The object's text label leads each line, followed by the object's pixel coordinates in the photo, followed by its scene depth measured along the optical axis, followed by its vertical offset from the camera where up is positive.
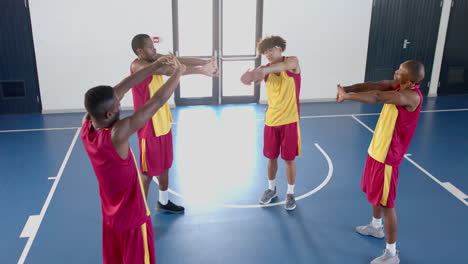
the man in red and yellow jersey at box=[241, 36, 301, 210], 3.96 -0.90
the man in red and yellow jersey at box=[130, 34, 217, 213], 3.70 -1.01
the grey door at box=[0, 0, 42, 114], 7.03 -0.87
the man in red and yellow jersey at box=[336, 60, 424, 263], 3.07 -0.89
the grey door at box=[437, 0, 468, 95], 8.38 -0.75
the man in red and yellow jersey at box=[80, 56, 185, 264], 2.24 -0.86
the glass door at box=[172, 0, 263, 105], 7.71 -0.53
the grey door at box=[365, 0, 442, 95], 8.20 -0.36
